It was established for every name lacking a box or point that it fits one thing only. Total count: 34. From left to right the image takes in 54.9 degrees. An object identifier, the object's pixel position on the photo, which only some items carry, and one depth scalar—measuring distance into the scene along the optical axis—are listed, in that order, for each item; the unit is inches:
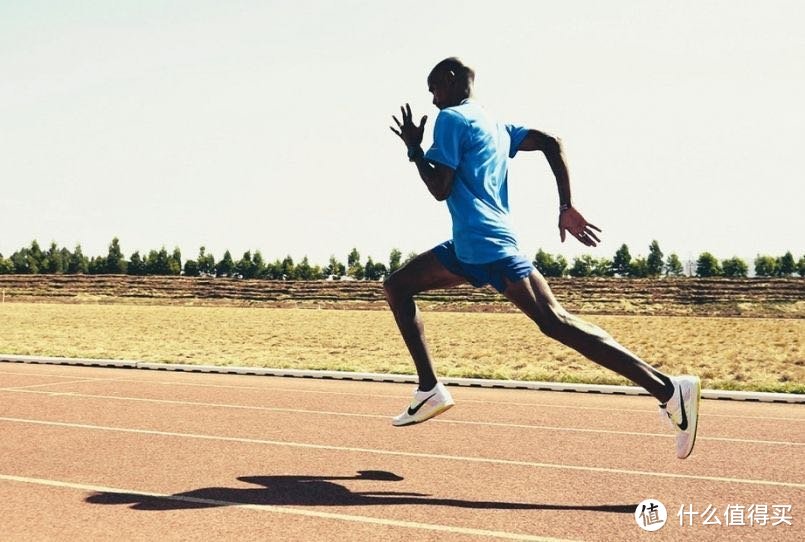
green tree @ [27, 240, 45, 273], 5452.8
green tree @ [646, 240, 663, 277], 5492.1
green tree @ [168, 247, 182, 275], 5742.1
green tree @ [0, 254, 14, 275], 5305.1
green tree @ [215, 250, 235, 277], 5984.3
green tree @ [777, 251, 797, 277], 5516.7
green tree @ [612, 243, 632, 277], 5536.4
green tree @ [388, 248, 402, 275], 5804.1
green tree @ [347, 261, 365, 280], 5956.7
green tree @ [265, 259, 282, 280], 5955.2
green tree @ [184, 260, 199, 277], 5895.7
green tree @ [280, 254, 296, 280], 5959.6
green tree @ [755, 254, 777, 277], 5639.8
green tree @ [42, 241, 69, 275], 5364.2
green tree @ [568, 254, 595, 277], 5821.9
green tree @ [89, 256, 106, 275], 5472.4
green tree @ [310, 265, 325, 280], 5998.0
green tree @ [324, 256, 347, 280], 6200.8
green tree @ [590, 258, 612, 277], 5713.6
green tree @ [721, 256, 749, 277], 5378.9
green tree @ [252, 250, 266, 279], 5938.5
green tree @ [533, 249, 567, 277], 5551.2
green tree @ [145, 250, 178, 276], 5733.3
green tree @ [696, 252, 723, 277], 5388.8
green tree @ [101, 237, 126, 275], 5452.8
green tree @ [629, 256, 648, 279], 5424.2
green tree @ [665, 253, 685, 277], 6343.5
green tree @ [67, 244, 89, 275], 5428.2
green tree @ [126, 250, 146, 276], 5733.3
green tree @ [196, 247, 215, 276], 5940.0
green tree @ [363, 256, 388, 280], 5681.1
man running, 160.9
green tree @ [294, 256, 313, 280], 5940.0
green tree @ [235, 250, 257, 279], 5900.6
